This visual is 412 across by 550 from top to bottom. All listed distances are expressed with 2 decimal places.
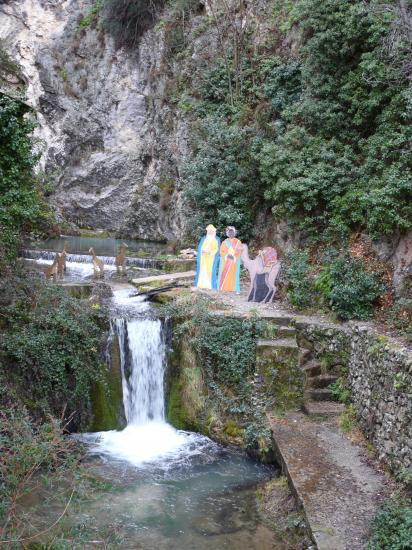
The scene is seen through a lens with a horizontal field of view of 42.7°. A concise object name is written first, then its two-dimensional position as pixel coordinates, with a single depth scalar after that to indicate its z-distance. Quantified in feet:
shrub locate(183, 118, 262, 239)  49.32
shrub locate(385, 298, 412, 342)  27.58
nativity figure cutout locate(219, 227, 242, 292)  38.27
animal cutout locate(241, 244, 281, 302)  36.52
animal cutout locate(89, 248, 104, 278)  46.30
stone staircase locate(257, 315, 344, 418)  30.33
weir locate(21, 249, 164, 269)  55.31
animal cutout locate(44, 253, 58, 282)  41.82
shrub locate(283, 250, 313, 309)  34.96
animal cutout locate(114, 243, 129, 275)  49.60
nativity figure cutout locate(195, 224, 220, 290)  38.65
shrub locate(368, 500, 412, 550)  17.44
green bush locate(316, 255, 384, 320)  31.55
